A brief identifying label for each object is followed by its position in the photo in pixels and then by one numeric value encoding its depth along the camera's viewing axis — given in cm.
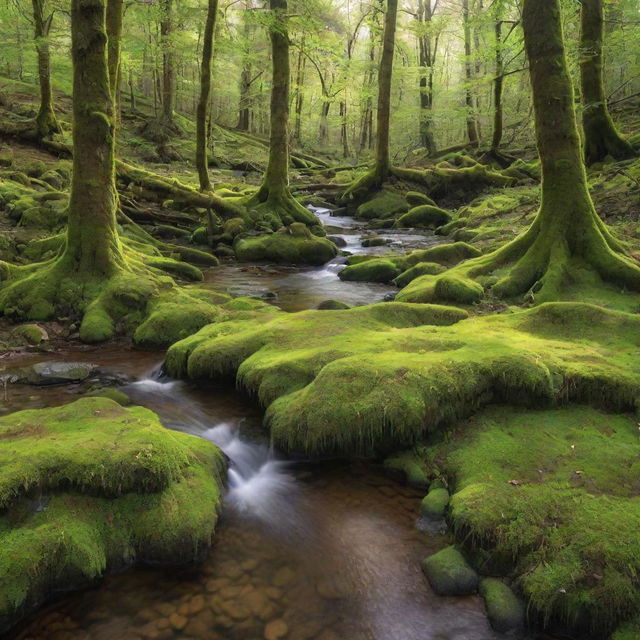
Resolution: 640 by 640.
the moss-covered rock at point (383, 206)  2222
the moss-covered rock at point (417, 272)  1146
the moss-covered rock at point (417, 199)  2216
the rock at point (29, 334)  829
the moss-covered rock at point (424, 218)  2048
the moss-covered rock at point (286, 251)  1547
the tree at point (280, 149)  1632
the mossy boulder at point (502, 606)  321
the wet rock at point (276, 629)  323
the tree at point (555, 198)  809
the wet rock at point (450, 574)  350
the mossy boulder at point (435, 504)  419
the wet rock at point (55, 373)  675
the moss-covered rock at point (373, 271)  1296
